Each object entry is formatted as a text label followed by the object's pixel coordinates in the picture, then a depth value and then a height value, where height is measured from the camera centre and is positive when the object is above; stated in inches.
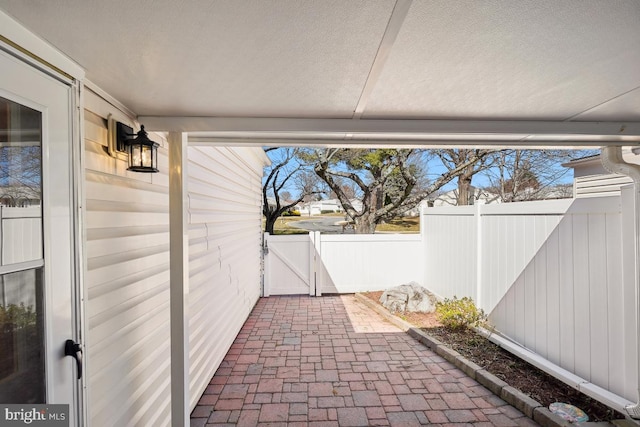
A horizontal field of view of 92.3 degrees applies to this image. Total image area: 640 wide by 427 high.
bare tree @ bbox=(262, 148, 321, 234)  502.0 +47.3
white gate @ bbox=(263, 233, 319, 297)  251.8 -41.2
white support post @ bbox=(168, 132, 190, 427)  79.2 -18.1
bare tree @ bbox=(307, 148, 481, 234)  378.6 +44.8
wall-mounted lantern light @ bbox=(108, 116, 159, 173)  68.3 +15.7
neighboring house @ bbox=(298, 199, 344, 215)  542.3 +11.8
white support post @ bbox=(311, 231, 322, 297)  251.3 -39.7
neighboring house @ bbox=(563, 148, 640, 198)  202.0 +20.4
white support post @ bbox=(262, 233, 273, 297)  249.4 -48.8
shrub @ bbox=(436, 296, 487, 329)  161.3 -54.9
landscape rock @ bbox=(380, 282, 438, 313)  202.5 -59.1
